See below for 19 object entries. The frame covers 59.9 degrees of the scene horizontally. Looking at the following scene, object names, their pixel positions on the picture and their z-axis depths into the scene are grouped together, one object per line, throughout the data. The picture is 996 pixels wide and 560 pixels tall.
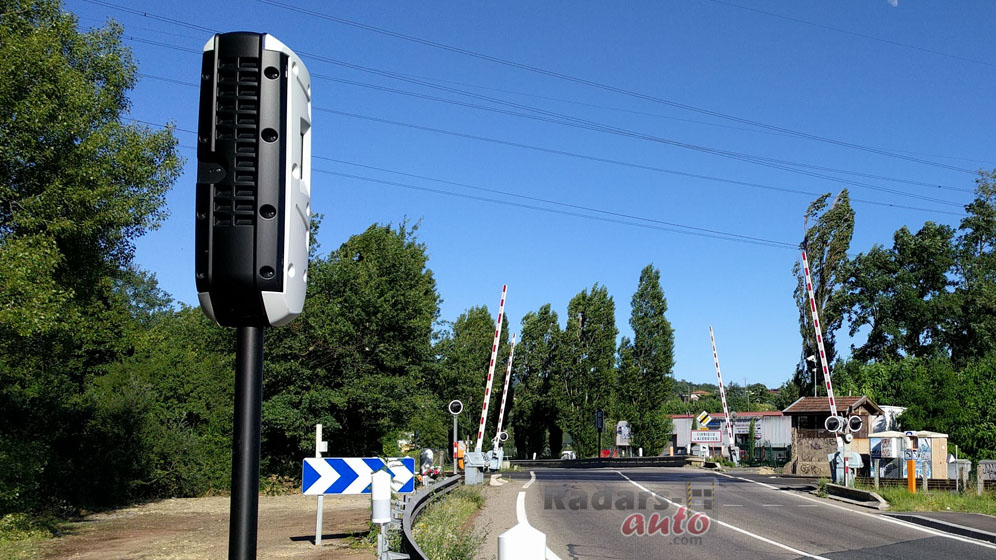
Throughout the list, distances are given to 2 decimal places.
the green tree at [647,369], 67.94
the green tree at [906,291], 66.62
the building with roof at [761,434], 57.19
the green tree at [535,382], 69.25
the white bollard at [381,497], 9.19
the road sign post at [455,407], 22.52
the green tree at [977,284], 63.41
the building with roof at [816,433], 42.28
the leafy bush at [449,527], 10.38
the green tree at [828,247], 60.56
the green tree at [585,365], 67.00
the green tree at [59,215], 16.16
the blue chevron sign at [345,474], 11.66
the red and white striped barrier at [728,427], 52.10
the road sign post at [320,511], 13.58
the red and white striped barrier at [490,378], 28.09
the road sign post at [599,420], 66.44
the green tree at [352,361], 27.27
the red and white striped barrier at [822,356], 29.66
